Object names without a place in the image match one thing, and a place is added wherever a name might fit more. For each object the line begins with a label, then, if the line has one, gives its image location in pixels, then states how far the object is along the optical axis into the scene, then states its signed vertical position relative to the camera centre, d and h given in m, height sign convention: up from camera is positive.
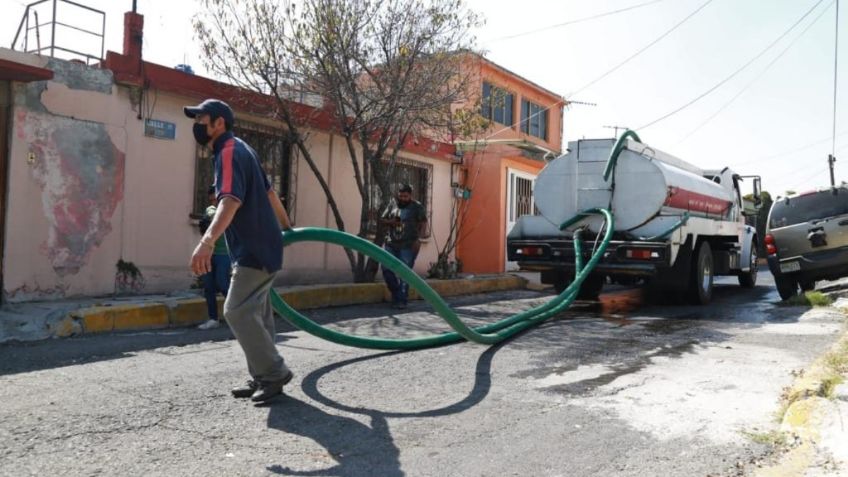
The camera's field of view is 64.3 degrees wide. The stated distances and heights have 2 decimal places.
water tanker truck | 9.49 +0.66
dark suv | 10.53 +0.45
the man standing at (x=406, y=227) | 9.09 +0.46
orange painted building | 16.12 +1.69
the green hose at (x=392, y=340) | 4.69 -0.49
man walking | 3.96 +0.09
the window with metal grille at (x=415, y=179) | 14.30 +1.82
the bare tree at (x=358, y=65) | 9.97 +3.02
